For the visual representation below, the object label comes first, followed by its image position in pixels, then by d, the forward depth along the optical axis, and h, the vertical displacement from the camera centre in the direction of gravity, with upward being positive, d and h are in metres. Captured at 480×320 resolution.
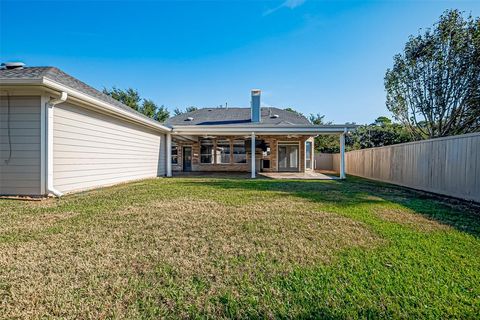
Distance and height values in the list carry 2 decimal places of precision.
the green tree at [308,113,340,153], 25.38 +1.67
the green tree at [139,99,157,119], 32.75 +6.91
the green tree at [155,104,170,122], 34.28 +6.40
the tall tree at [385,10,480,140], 11.67 +4.54
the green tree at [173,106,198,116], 39.98 +8.27
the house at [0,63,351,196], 6.11 +0.69
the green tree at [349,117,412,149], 22.55 +2.48
